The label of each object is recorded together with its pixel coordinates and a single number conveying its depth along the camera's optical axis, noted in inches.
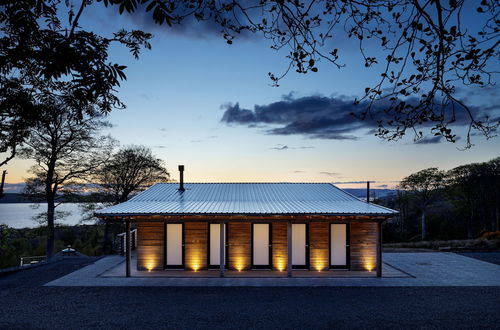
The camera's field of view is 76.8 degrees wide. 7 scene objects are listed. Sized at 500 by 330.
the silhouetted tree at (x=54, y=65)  143.1
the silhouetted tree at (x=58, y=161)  719.7
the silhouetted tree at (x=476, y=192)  1258.0
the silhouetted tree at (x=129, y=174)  892.7
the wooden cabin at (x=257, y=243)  506.3
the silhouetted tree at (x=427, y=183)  1312.7
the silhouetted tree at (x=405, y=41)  116.0
